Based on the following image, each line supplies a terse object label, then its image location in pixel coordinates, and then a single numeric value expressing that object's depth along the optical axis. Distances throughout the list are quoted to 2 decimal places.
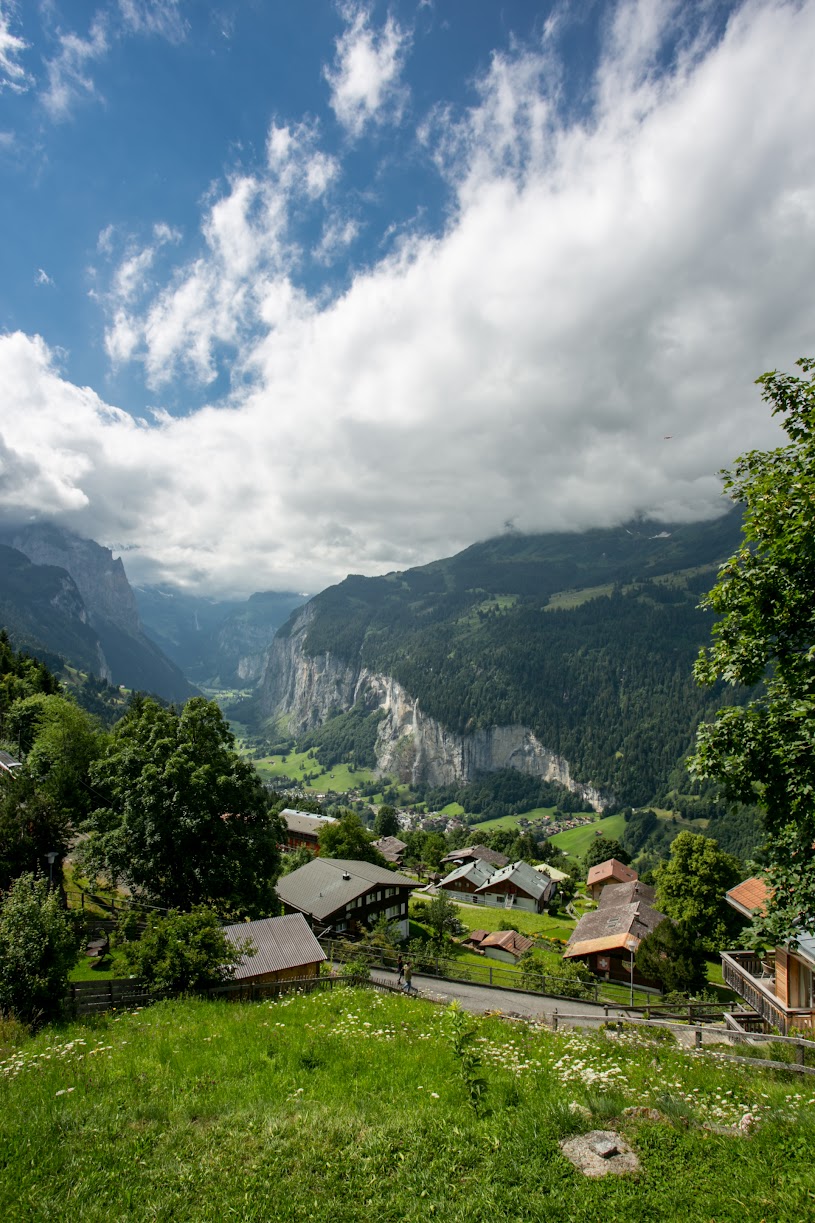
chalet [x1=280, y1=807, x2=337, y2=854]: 99.31
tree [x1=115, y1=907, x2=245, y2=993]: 16.39
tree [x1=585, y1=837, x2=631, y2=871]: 119.38
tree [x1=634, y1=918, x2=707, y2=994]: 38.12
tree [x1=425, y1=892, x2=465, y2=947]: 56.22
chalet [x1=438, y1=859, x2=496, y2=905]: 89.86
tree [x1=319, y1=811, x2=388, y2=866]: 66.12
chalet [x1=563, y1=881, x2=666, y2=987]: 46.62
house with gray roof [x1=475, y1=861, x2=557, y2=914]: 85.25
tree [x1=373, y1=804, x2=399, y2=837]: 126.74
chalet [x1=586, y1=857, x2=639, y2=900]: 96.75
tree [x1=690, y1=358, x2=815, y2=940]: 8.90
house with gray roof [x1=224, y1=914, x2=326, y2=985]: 23.16
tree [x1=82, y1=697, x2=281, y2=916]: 27.03
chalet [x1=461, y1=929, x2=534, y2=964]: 53.34
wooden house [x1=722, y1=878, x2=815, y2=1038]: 16.14
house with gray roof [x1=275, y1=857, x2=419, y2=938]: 47.75
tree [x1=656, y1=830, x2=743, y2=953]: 48.34
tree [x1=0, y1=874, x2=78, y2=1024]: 12.95
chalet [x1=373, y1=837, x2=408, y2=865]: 104.69
